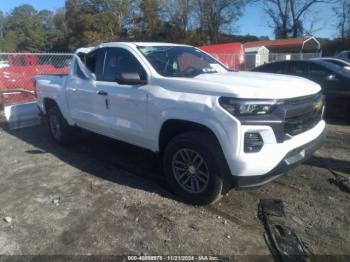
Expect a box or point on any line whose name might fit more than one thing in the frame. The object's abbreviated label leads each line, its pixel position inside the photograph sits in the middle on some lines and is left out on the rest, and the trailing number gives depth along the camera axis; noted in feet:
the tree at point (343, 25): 164.86
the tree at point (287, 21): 175.07
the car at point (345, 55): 77.42
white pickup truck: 12.50
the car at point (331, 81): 26.94
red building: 57.45
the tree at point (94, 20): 165.07
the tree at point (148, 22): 170.82
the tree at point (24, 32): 244.01
